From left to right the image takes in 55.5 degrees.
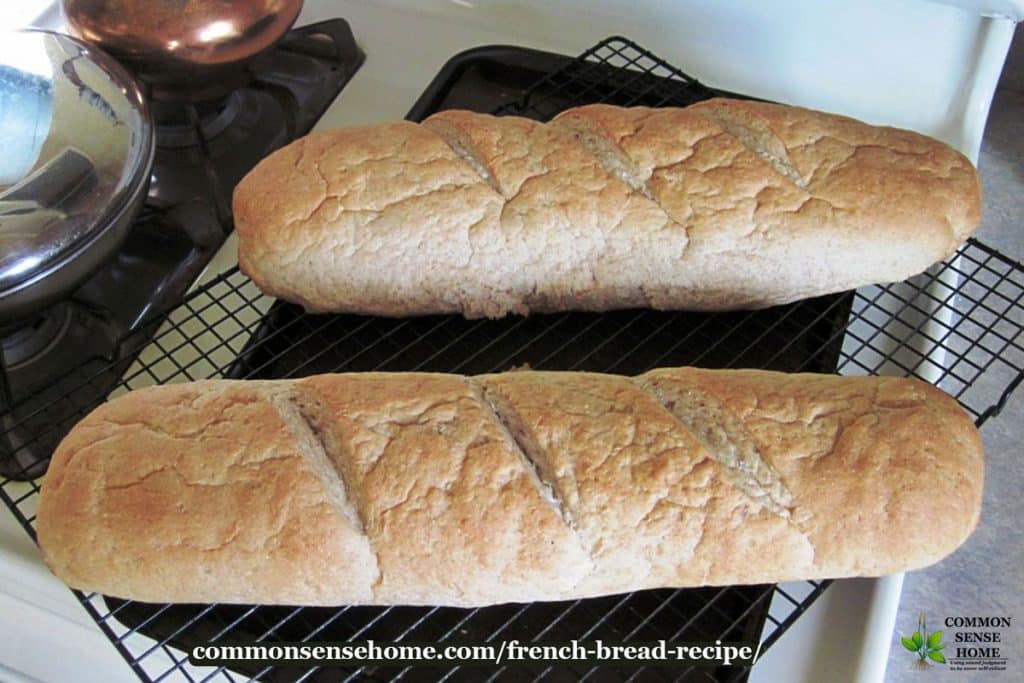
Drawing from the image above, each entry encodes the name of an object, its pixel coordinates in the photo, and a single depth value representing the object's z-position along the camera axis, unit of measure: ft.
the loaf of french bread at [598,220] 4.07
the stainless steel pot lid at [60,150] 3.74
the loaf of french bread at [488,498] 3.18
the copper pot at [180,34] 4.60
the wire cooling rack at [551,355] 3.40
